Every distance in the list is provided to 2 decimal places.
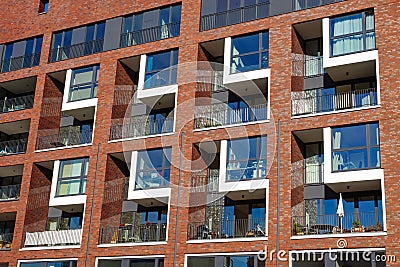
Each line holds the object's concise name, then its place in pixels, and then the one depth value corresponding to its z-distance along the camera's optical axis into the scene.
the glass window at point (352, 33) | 25.25
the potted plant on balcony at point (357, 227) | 22.61
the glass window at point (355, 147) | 23.53
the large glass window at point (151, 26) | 30.20
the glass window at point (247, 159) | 25.36
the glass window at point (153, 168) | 27.48
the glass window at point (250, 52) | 27.33
